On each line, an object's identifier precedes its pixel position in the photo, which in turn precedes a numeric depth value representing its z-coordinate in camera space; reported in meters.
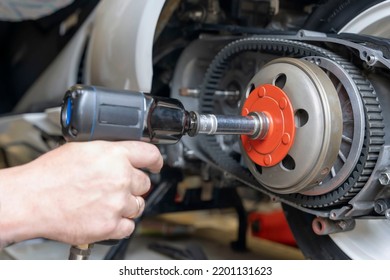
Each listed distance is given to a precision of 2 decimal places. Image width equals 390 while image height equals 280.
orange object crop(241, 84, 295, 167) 0.65
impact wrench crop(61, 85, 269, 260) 0.55
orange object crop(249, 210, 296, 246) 1.37
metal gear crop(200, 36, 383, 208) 0.63
